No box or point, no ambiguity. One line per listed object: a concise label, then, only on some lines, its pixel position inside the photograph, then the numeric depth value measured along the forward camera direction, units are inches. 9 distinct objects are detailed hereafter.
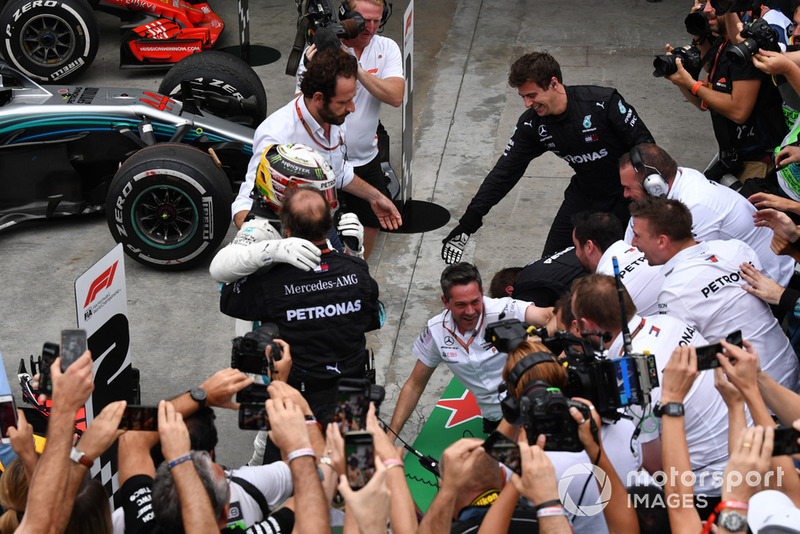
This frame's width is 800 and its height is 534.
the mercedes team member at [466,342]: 197.6
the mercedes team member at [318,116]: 213.0
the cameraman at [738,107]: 244.8
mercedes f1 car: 269.3
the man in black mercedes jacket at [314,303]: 169.3
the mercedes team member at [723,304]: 183.8
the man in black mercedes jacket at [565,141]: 236.8
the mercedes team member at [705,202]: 217.2
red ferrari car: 371.9
